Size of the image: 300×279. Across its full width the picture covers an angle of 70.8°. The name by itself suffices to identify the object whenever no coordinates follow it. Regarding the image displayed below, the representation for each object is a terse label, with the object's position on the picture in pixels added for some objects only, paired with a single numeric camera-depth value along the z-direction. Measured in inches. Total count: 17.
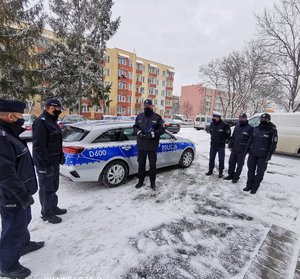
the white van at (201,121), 1003.1
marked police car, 167.0
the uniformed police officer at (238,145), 209.6
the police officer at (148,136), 181.8
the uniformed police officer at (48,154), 118.6
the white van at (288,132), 364.5
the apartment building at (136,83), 1712.6
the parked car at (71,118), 539.3
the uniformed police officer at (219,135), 225.8
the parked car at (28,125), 403.2
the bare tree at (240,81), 987.3
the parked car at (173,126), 761.0
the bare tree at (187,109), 2748.5
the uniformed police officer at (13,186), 76.3
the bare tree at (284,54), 692.1
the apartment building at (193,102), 2780.5
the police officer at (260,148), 184.9
